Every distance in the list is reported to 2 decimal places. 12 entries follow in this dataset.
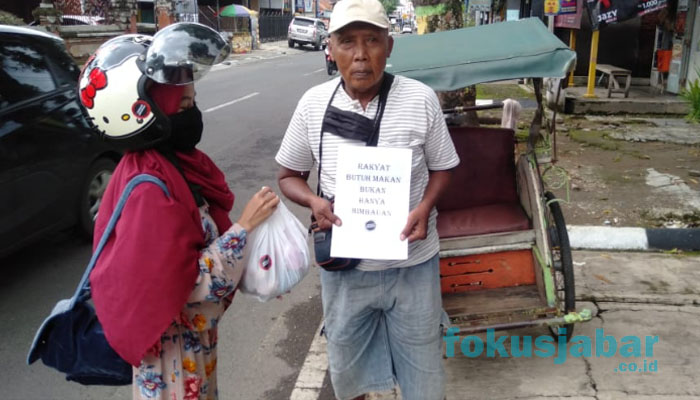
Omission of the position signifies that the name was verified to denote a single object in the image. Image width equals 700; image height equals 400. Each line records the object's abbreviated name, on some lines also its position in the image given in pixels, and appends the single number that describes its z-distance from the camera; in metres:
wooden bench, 11.26
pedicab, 3.32
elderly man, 2.17
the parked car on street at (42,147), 4.33
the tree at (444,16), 6.60
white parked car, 39.03
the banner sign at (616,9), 10.77
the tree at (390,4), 80.50
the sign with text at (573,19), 12.03
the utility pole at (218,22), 35.84
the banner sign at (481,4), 19.22
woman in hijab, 1.69
